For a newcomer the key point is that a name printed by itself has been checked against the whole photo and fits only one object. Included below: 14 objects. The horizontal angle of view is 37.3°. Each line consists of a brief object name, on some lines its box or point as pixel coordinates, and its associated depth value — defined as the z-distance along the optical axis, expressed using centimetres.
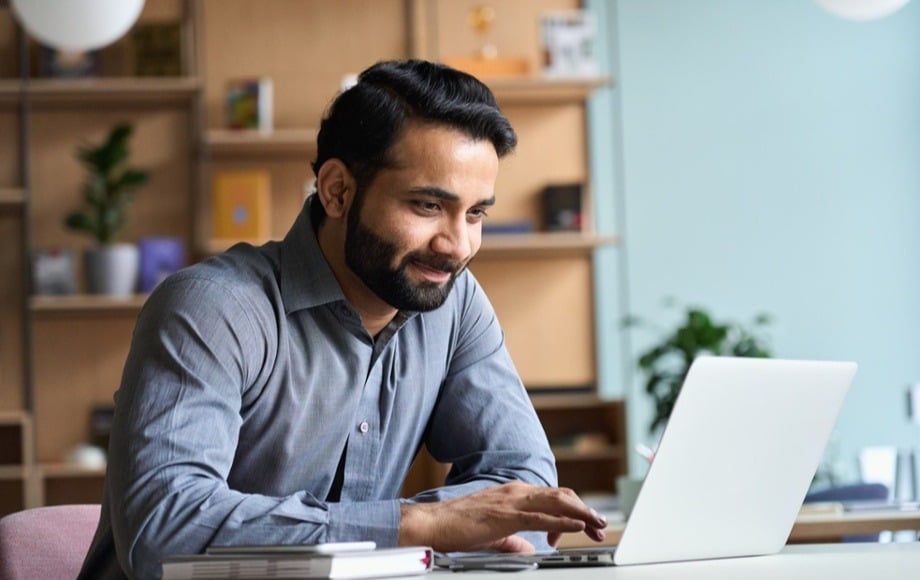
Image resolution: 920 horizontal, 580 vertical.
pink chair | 179
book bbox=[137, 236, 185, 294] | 485
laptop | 143
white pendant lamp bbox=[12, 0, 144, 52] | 372
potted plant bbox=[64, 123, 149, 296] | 473
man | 150
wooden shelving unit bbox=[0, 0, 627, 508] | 491
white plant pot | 477
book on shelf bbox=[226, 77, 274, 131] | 488
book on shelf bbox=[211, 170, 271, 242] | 486
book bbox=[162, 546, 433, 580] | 123
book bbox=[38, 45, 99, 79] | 494
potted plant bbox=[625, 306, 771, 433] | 405
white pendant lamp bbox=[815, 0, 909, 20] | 375
